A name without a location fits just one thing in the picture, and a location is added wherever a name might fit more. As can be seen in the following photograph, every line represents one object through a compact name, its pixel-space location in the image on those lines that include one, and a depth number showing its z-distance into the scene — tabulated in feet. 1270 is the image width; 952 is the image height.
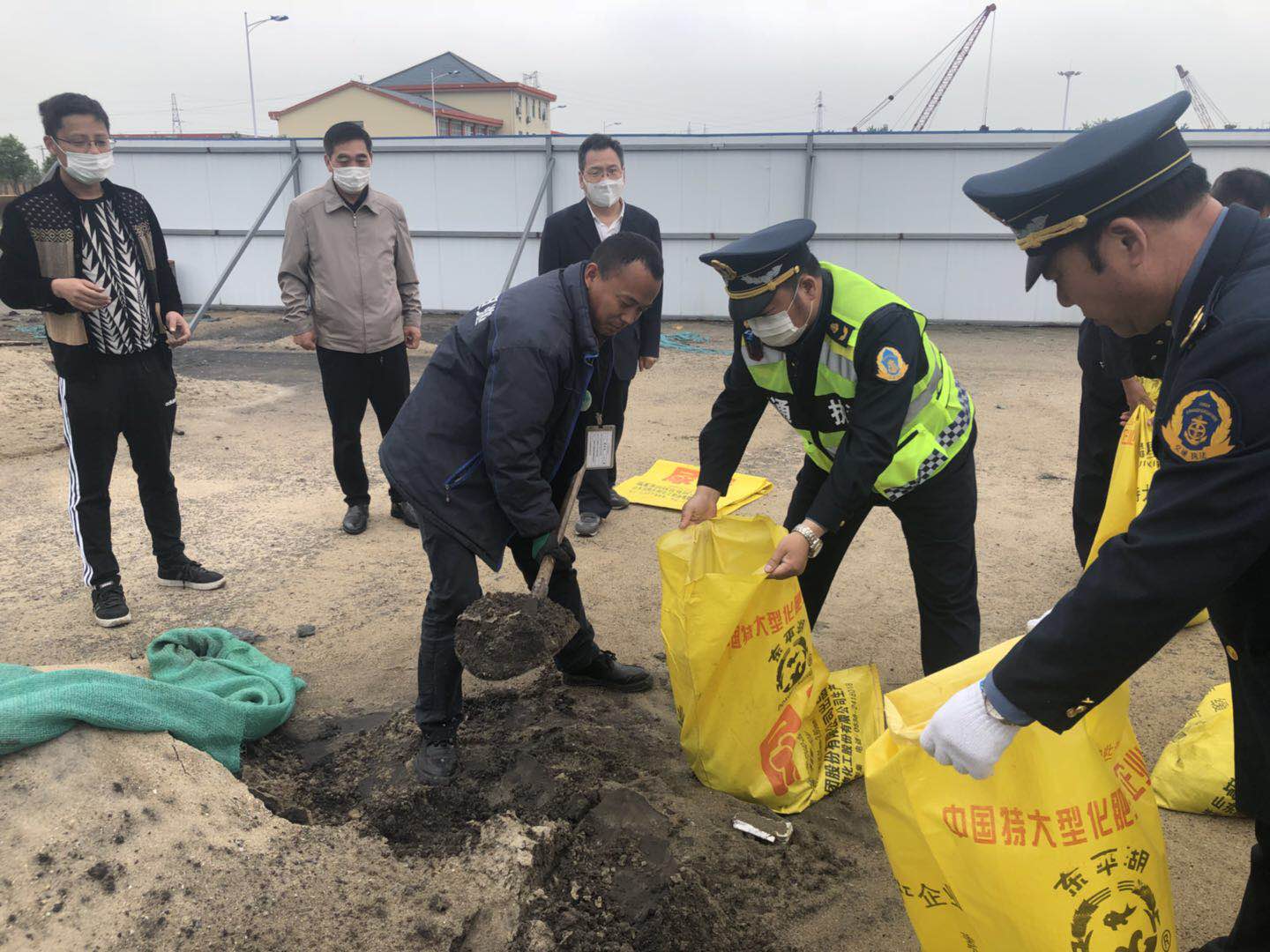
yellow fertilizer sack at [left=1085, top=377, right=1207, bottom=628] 6.97
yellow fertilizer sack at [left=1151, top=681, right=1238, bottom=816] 8.28
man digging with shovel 7.83
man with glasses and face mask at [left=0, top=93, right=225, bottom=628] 11.05
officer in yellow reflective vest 7.84
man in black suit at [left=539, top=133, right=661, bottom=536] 15.78
